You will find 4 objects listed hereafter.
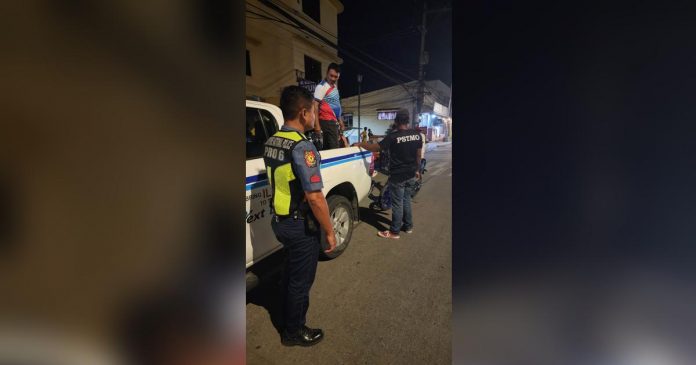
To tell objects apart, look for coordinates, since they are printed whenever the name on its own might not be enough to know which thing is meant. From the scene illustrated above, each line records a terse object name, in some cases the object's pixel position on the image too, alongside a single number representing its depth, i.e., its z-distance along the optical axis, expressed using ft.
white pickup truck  6.08
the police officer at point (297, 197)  4.69
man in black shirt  10.91
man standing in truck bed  7.32
